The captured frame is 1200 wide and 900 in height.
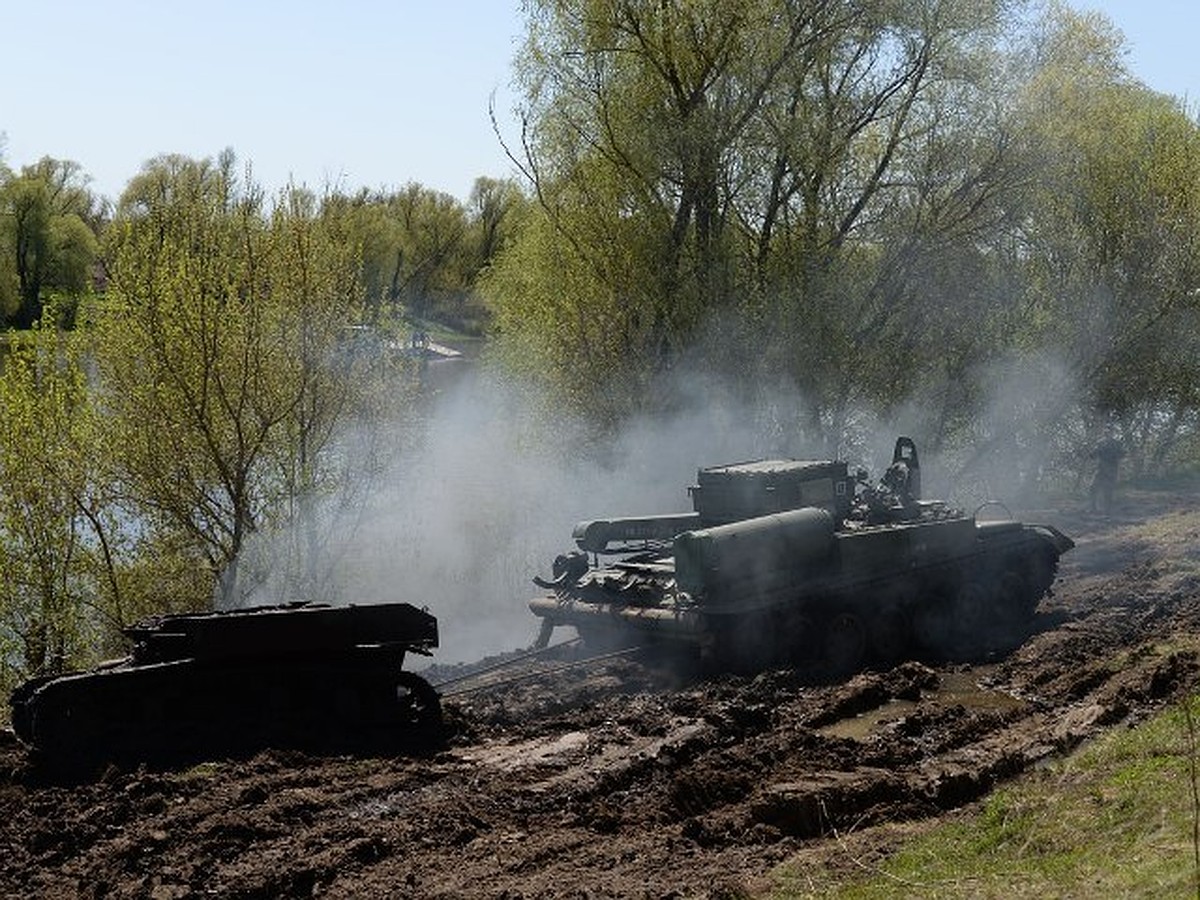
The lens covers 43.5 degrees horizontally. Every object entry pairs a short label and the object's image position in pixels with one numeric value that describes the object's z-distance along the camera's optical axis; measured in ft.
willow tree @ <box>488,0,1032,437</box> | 82.99
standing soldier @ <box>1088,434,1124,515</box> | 91.66
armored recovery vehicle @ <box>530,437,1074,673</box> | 47.06
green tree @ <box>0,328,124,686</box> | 69.00
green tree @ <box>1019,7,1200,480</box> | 100.22
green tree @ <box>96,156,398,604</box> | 66.85
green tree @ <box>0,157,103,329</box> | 154.20
